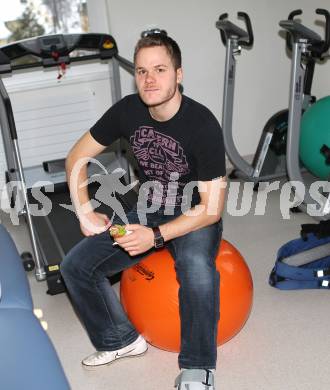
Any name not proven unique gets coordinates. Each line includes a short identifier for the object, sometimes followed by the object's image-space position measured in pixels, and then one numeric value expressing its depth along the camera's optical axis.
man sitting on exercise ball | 1.98
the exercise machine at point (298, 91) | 3.04
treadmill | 2.72
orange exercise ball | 2.12
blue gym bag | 2.59
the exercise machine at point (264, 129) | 3.41
